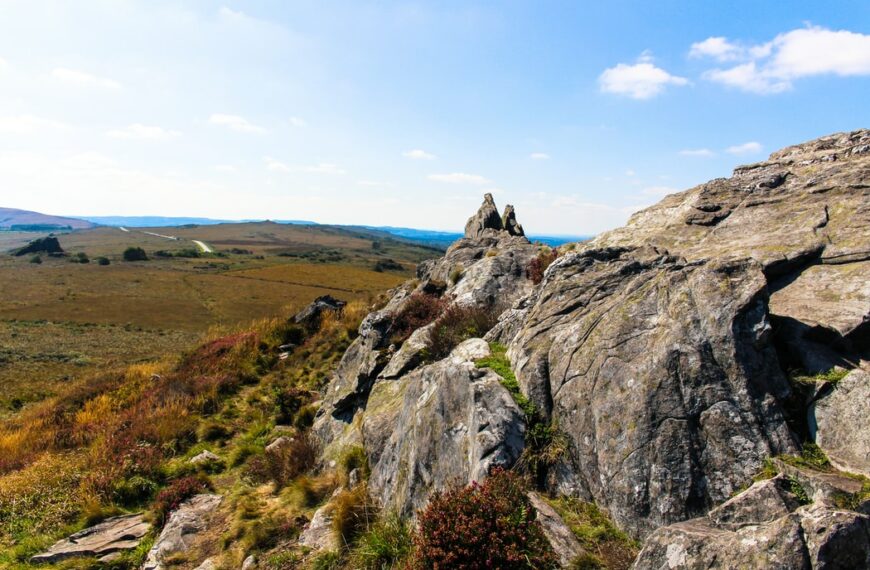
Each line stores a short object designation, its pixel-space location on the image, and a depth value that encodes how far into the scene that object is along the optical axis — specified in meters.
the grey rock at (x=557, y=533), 6.56
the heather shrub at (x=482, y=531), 6.55
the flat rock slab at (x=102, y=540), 10.80
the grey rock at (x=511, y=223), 34.28
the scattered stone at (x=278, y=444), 14.88
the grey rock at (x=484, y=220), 33.44
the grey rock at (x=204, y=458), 15.22
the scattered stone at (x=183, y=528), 10.53
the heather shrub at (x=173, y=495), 12.27
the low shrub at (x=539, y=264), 17.62
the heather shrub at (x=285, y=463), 13.38
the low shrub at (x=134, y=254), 163.38
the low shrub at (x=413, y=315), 16.91
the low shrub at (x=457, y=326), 13.71
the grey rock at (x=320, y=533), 9.42
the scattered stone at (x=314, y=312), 28.67
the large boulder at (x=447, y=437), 8.32
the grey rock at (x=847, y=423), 6.26
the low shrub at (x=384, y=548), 8.14
